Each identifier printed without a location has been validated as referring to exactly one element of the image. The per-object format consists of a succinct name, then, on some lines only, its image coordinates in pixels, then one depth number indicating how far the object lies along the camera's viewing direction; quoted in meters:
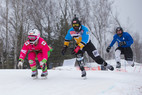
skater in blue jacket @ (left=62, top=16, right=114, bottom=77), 9.04
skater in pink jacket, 8.48
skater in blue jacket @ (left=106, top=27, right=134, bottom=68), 12.40
